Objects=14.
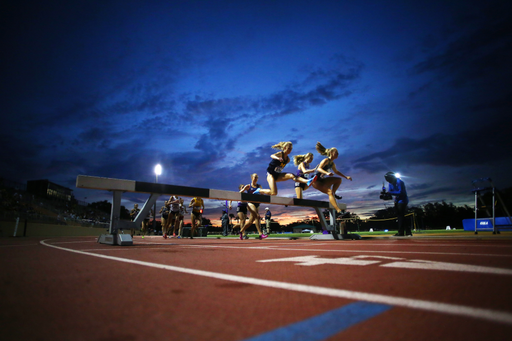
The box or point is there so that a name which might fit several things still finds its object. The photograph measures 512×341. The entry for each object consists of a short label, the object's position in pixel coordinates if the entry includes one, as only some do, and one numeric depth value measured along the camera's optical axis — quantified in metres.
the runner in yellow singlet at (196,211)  12.22
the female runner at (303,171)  7.66
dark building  66.12
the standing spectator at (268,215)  18.22
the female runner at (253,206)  8.78
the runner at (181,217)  13.62
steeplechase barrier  4.65
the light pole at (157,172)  23.13
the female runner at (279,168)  7.50
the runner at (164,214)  13.92
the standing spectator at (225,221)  18.06
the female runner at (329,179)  7.23
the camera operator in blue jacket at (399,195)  8.41
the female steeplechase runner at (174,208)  12.38
